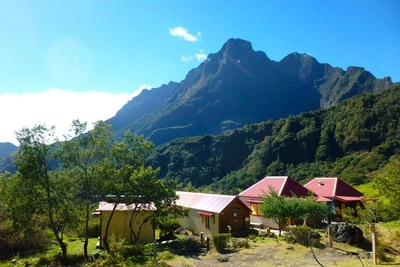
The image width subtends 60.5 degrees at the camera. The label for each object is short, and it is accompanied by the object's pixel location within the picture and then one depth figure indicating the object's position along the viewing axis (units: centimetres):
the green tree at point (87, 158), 2048
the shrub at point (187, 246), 2243
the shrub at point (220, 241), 2221
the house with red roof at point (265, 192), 3375
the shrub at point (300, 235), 2272
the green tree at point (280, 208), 2575
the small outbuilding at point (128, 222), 2375
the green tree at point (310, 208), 2580
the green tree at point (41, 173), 1923
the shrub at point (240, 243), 2284
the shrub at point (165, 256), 1994
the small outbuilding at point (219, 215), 2855
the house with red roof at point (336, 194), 3406
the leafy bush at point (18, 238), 2244
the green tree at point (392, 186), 1991
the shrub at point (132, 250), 2069
